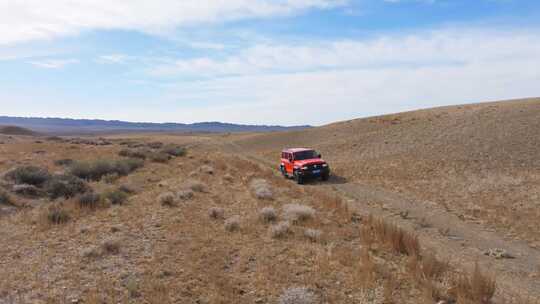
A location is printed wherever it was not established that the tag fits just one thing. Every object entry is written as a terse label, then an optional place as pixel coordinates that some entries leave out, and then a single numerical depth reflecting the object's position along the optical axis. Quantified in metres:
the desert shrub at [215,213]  13.37
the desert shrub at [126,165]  25.67
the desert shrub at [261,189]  16.77
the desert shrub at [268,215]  12.73
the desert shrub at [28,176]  20.05
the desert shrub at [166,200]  15.47
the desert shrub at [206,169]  26.02
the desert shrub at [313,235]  10.46
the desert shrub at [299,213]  12.65
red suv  23.09
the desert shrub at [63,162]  30.09
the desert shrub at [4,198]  16.16
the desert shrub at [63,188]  17.80
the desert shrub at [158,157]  34.33
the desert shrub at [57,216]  13.11
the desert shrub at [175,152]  41.74
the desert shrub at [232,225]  11.73
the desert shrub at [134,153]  36.11
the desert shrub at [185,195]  16.64
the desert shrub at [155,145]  58.22
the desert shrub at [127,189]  18.42
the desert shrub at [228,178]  22.38
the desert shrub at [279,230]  10.87
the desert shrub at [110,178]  22.30
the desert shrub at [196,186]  18.66
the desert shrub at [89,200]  15.08
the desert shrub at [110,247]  9.92
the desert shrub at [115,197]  15.93
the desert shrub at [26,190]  18.20
